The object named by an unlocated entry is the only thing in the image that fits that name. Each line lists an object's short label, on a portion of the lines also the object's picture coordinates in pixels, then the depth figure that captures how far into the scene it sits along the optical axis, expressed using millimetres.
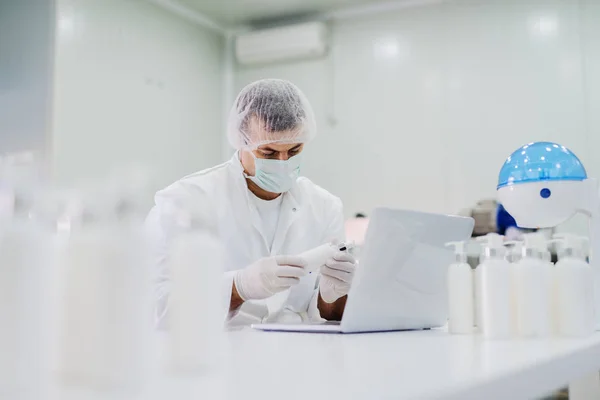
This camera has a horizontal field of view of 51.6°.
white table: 545
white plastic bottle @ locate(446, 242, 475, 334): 1111
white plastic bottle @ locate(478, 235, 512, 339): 1034
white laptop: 1117
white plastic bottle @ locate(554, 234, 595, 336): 1068
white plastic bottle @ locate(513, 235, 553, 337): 1053
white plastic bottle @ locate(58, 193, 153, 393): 499
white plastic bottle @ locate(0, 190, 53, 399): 492
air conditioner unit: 3961
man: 1767
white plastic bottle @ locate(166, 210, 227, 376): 576
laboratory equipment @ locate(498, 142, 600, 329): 1244
